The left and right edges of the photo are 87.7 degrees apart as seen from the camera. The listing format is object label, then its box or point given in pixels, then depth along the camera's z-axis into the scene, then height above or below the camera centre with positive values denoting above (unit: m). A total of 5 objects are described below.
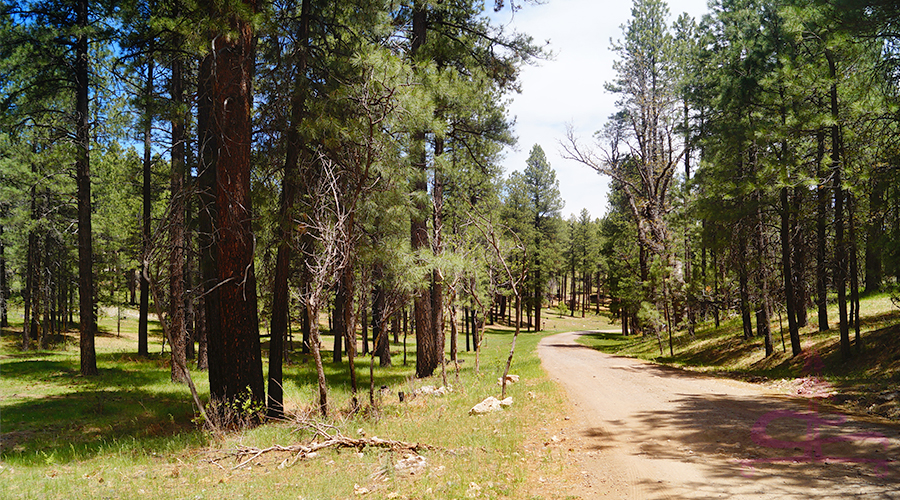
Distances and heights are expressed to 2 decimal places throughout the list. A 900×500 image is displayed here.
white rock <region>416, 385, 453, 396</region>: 10.95 -2.84
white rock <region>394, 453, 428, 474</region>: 5.69 -2.38
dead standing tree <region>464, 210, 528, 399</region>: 9.47 +0.50
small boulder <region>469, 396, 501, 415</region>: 8.59 -2.54
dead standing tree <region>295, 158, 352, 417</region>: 7.77 +0.58
